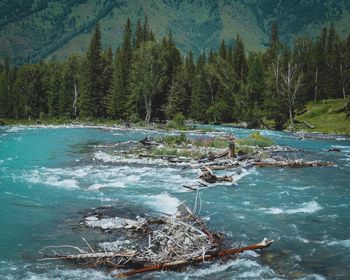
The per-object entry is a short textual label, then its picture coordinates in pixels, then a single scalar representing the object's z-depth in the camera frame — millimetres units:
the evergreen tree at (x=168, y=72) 92000
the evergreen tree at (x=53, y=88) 101500
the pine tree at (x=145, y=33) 104944
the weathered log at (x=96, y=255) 13055
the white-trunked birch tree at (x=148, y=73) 82375
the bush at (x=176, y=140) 43219
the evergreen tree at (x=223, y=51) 107700
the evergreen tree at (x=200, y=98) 94625
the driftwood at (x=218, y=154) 33941
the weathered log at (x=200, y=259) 12593
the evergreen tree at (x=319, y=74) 100625
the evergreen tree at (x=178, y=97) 90438
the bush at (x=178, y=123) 71125
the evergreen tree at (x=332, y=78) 94875
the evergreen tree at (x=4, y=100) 112688
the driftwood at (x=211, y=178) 25609
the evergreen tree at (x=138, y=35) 103188
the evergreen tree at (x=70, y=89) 98644
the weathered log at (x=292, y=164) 32375
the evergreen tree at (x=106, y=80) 94188
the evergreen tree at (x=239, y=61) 101250
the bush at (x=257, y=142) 42991
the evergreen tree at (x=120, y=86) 89750
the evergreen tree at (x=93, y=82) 92875
